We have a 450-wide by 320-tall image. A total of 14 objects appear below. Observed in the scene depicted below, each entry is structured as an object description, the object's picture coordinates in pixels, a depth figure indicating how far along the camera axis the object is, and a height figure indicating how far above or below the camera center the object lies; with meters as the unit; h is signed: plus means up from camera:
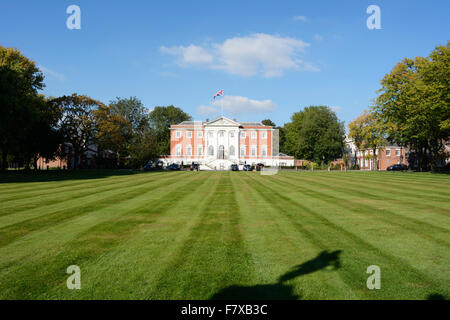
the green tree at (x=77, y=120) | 53.53 +8.20
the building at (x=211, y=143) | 82.12 +5.49
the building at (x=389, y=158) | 83.72 +0.75
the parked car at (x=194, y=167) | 60.58 -1.08
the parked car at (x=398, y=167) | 69.19 -1.62
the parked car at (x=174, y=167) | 64.09 -1.09
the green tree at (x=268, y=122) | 119.89 +16.63
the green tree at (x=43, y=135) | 44.41 +4.58
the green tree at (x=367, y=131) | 53.62 +6.01
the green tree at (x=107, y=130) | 56.34 +6.48
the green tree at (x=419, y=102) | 36.41 +8.55
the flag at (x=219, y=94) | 56.76 +13.55
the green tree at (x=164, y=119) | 96.75 +15.32
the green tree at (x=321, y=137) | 76.00 +6.64
